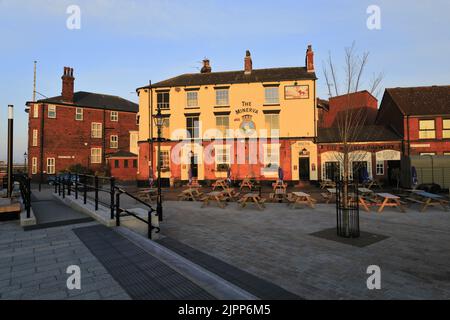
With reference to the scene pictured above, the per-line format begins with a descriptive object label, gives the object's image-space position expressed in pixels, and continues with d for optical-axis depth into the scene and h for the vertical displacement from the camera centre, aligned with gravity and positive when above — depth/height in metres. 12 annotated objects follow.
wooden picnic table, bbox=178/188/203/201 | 14.24 -1.78
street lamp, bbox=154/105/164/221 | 9.10 -1.44
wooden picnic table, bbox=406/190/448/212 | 10.55 -1.64
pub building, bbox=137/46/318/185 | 23.81 +4.05
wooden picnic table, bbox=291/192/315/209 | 11.53 -1.72
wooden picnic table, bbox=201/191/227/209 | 12.16 -1.73
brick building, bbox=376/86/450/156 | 21.95 +3.58
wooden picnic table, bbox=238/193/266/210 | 11.49 -1.76
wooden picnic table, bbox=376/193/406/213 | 10.35 -1.68
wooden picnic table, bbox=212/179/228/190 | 20.84 -1.53
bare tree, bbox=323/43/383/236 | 7.24 +0.54
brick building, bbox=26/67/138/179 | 29.47 +4.81
